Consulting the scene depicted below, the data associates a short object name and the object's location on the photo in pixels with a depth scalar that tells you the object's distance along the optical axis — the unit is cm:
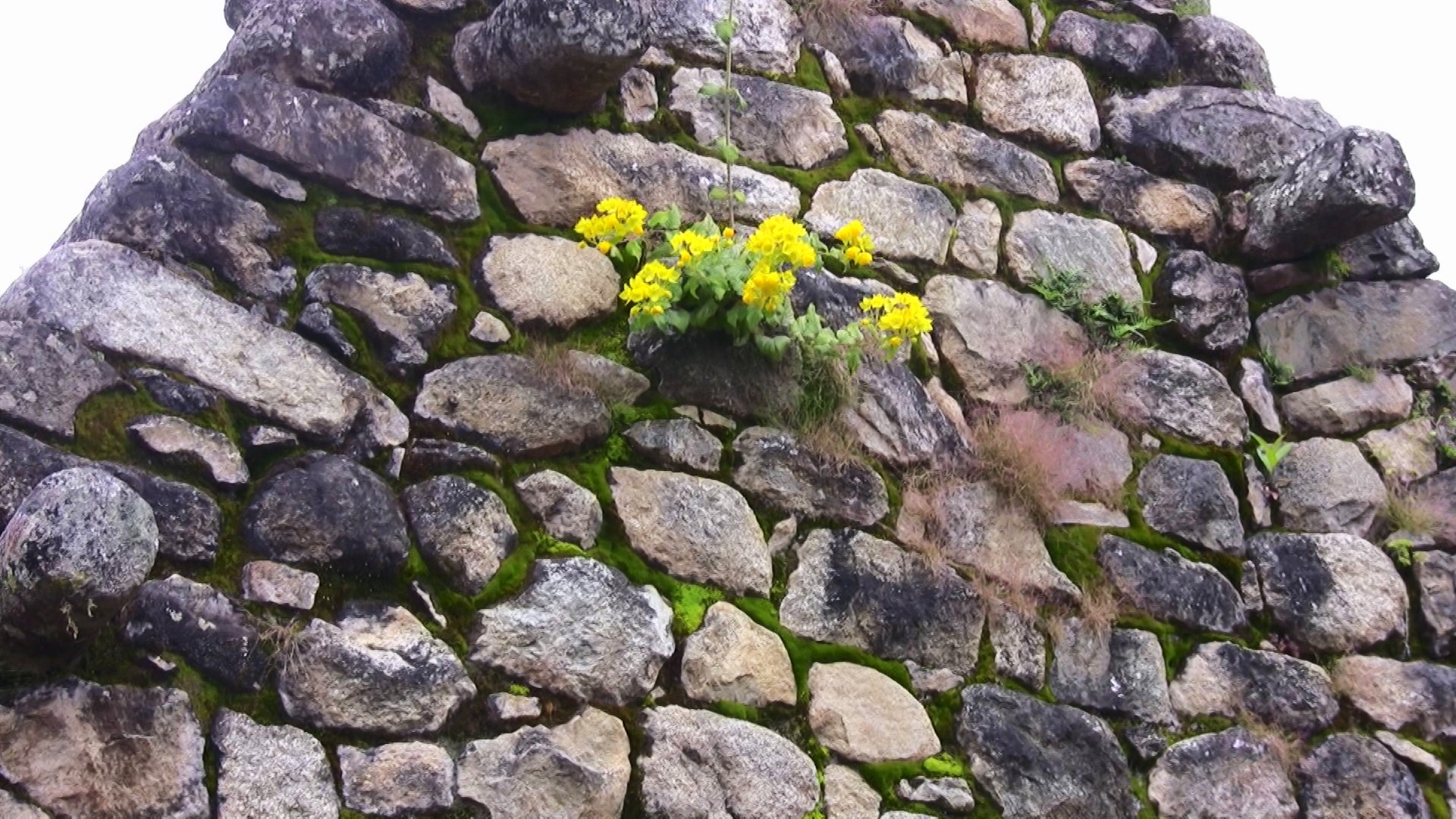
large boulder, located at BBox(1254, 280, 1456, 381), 377
